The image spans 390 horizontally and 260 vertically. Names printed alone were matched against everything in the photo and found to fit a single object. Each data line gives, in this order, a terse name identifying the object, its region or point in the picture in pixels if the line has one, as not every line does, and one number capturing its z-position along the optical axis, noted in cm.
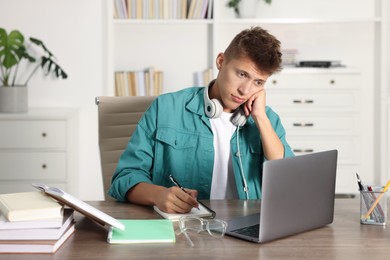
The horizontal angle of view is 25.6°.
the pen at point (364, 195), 265
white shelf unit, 640
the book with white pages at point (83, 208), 237
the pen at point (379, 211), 263
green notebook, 237
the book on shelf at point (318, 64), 618
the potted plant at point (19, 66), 586
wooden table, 225
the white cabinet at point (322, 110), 616
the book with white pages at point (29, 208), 230
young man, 309
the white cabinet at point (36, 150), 570
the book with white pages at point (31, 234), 227
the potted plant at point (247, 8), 625
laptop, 235
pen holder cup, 264
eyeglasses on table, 246
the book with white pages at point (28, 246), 226
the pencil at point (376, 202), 264
